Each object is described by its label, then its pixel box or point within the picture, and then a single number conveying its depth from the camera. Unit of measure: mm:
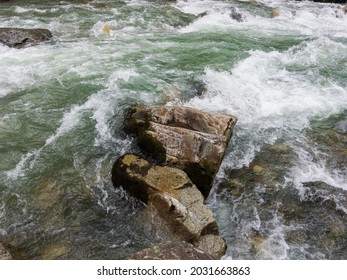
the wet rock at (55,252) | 4945
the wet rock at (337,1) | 19000
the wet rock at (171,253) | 4188
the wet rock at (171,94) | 8453
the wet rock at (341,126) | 7760
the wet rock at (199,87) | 8789
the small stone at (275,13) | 15817
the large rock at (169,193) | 5086
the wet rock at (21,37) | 10695
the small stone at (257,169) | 6668
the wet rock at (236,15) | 14786
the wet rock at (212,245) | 4902
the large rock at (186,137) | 6020
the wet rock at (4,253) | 4596
